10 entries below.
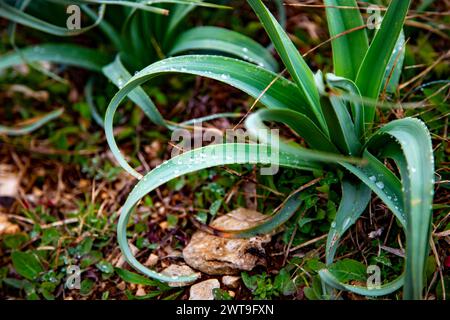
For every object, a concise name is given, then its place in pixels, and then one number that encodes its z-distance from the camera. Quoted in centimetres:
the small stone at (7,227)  59
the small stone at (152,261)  56
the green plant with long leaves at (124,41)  60
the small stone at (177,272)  54
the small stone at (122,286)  56
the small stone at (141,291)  55
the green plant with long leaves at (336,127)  47
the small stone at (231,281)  54
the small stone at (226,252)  54
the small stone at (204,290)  53
